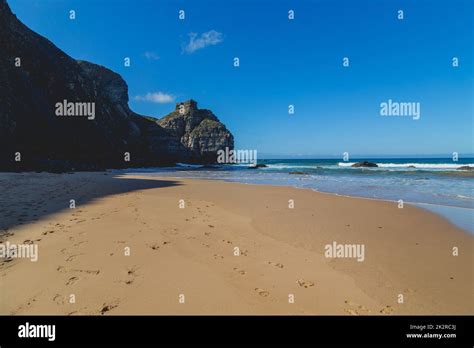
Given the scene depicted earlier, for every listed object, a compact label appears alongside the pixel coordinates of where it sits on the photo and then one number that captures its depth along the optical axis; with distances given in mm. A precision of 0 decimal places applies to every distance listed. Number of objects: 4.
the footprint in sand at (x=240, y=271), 4371
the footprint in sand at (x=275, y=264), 4754
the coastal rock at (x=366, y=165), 59031
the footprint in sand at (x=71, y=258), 4598
